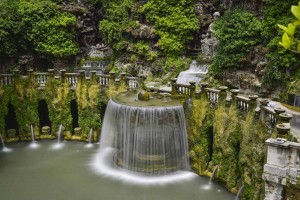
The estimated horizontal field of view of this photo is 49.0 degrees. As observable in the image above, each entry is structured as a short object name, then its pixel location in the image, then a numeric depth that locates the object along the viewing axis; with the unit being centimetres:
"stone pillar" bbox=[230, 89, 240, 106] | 1596
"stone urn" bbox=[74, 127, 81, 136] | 2294
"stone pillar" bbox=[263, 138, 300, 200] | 1112
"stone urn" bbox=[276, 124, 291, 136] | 1138
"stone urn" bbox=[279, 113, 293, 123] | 1173
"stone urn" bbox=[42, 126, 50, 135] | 2306
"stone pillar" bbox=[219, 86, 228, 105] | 1662
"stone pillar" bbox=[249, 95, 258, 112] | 1454
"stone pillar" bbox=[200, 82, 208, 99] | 1789
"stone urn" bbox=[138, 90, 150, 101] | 1836
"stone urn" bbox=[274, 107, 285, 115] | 1214
